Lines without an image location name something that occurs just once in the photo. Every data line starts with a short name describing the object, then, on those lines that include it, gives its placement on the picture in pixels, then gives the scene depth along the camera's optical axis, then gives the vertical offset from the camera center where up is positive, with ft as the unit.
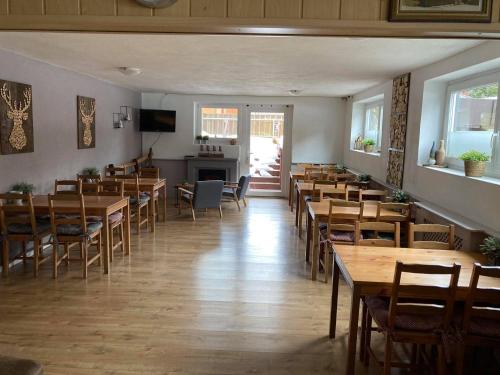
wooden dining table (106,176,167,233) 19.48 -2.75
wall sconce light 24.29 +0.80
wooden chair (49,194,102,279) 13.27 -3.32
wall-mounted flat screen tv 28.76 +0.77
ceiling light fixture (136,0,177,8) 5.99 +1.88
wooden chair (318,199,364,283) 13.14 -2.85
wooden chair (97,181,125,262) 15.39 -3.31
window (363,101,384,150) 23.59 +0.98
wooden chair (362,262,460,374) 7.08 -3.22
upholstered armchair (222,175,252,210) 25.43 -3.64
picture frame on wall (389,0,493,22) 5.86 +1.86
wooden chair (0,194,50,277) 13.10 -3.32
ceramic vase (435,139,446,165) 14.79 -0.54
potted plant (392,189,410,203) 15.49 -2.22
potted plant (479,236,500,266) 9.18 -2.46
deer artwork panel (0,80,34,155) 13.78 +0.31
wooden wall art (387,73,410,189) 17.01 +0.40
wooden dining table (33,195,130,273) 13.62 -2.64
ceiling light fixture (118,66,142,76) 17.39 +2.58
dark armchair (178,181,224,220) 22.56 -3.55
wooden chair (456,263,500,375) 7.06 -3.16
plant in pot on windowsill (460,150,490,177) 11.84 -0.65
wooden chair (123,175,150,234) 18.86 -3.28
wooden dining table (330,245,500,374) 7.55 -2.65
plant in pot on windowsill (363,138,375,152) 23.40 -0.42
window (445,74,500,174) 12.21 +0.71
